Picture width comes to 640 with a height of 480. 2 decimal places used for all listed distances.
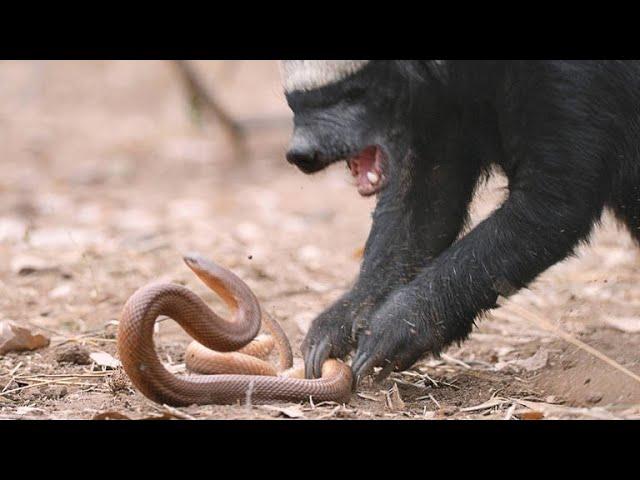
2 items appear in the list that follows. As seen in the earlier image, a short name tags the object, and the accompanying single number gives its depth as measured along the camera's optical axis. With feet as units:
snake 27.60
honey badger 31.48
